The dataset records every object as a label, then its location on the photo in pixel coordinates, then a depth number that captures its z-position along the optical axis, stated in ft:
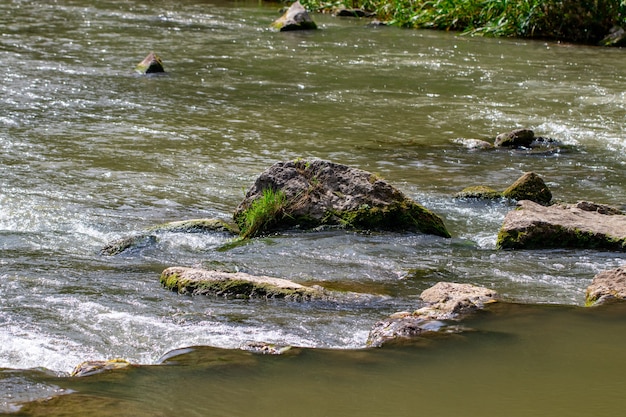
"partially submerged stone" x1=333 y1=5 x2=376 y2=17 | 172.04
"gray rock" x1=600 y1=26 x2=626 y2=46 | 131.26
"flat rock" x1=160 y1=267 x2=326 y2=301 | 36.18
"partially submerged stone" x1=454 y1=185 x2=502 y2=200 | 53.76
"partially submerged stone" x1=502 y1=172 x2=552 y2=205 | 52.94
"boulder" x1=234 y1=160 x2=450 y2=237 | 47.29
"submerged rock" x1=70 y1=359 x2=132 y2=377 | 28.18
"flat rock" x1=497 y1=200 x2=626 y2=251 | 44.16
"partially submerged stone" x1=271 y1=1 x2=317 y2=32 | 143.00
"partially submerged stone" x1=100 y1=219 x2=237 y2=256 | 43.61
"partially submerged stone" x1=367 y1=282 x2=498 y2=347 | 31.11
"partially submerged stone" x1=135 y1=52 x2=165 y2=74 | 98.76
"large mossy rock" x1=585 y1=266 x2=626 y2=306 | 34.72
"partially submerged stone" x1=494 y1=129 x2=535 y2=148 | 69.48
